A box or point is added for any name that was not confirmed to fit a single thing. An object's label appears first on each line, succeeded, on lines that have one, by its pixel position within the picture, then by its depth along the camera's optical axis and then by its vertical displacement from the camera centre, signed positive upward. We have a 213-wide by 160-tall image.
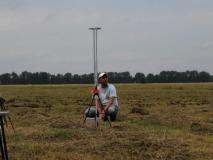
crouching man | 16.92 -0.46
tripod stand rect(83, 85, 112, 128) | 15.50 -0.80
